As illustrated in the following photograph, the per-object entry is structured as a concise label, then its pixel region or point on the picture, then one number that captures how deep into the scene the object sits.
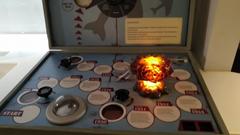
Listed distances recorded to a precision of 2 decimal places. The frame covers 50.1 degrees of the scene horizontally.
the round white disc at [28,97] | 0.68
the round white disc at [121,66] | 0.81
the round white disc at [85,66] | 0.82
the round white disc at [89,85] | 0.72
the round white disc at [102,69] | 0.79
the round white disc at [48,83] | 0.75
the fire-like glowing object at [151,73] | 0.69
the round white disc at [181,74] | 0.76
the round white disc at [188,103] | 0.64
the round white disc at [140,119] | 0.59
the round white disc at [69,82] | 0.74
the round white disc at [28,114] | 0.62
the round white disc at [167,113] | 0.61
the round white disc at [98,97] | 0.67
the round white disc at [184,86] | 0.70
